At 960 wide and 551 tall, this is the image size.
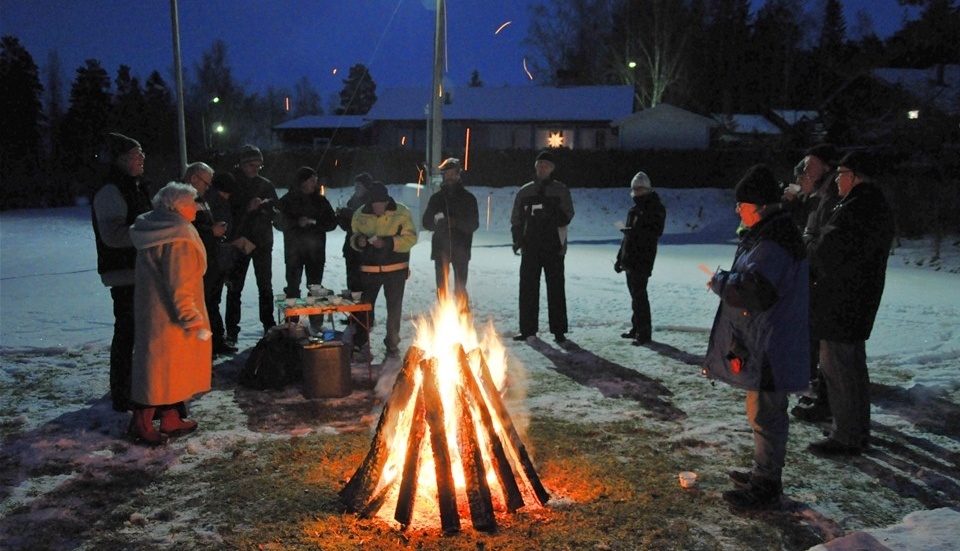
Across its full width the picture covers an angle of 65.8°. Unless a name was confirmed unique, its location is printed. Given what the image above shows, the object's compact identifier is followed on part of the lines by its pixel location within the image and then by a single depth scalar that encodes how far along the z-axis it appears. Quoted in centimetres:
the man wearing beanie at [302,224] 874
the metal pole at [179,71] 1566
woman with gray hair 536
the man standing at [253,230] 850
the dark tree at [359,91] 8182
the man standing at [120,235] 593
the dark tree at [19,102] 5388
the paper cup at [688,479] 489
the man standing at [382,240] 807
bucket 680
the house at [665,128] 3753
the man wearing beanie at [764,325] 438
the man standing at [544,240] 898
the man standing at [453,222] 926
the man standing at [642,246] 886
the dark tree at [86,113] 5416
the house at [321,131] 5325
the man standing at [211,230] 752
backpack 708
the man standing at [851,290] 536
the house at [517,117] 4059
